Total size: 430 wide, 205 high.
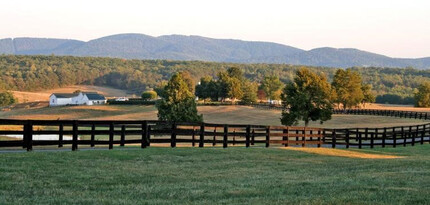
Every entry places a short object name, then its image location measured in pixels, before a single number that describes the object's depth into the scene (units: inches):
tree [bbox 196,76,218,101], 5733.3
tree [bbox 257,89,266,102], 7191.9
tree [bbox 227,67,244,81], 6220.5
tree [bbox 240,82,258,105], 5733.3
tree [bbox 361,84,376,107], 5040.4
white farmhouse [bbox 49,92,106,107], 6096.0
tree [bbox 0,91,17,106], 6396.7
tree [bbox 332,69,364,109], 4402.1
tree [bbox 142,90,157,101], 6309.6
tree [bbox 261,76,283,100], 6443.4
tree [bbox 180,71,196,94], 6658.5
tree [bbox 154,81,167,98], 6745.6
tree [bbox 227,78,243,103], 5521.7
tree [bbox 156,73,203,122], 2942.9
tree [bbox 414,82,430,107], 5093.5
